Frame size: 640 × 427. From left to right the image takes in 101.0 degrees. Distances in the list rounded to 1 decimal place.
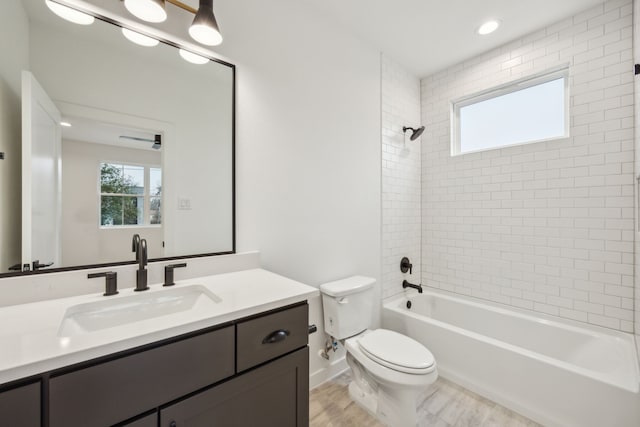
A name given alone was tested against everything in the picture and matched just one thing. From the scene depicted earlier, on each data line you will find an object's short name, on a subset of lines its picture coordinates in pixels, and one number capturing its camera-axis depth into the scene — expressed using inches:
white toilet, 56.7
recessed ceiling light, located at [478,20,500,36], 79.9
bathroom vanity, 24.5
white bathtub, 56.1
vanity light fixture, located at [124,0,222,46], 44.0
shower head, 97.2
